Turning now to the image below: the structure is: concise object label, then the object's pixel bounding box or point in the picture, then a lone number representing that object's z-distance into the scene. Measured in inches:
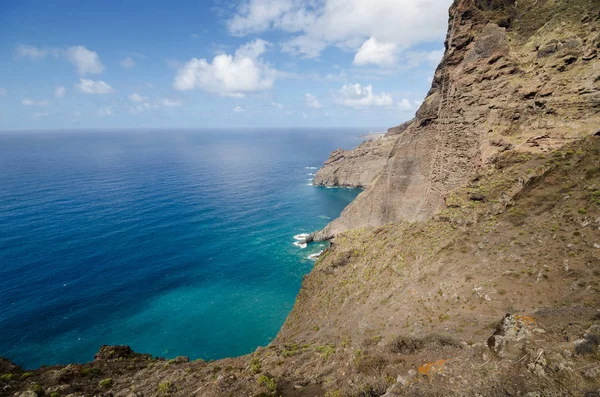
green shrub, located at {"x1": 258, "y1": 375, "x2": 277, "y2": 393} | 589.9
